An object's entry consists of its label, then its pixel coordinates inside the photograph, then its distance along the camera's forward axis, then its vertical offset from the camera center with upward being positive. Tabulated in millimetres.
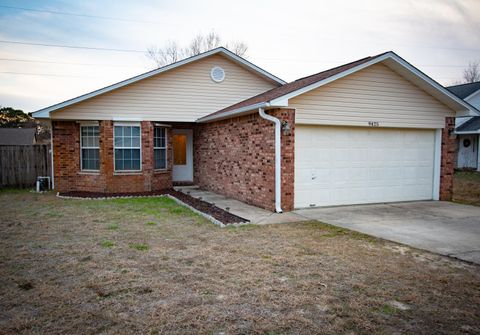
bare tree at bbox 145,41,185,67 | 30219 +7800
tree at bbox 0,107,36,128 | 46331 +3510
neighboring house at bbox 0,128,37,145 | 30859 +778
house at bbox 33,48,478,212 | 9609 +416
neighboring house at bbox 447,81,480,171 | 23562 +727
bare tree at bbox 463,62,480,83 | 46500 +9906
